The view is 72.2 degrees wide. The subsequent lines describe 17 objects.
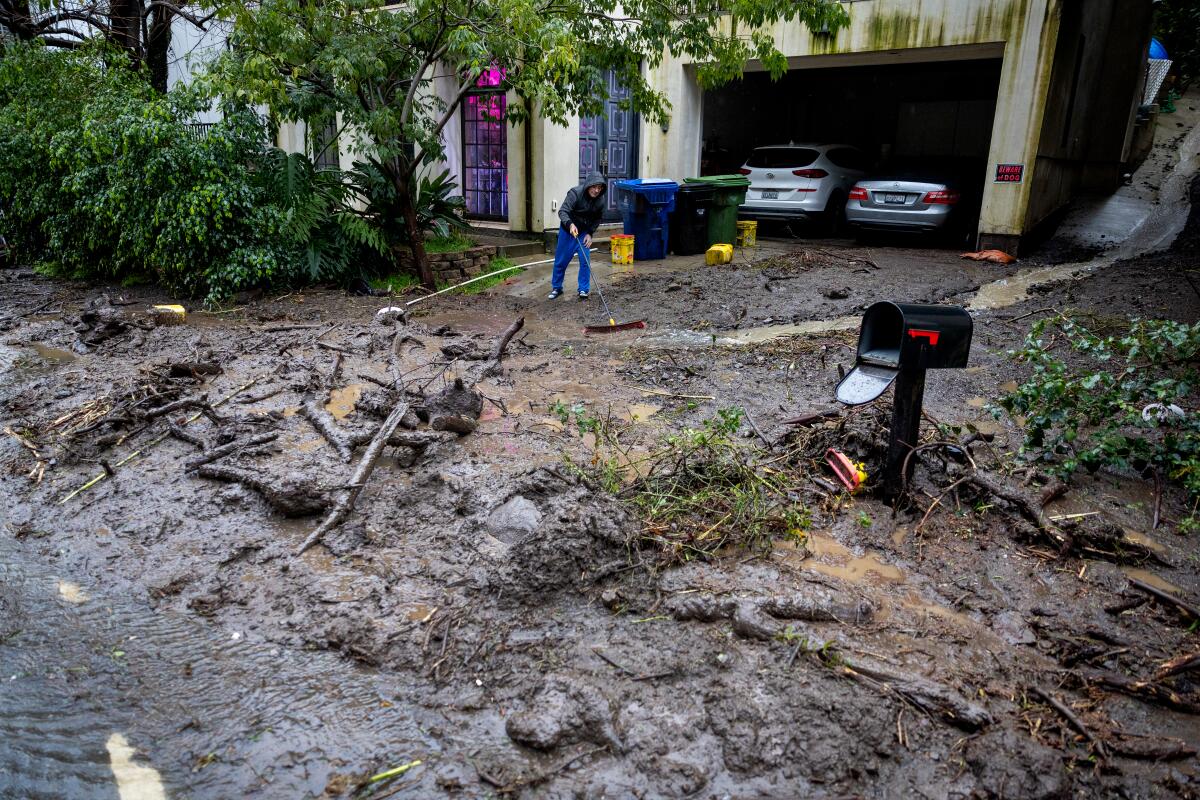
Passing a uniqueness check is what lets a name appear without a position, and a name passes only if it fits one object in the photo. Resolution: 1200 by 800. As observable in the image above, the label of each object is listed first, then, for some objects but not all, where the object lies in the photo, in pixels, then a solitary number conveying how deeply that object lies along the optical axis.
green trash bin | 13.41
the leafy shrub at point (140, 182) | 10.00
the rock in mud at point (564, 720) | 2.91
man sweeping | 10.52
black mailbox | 4.00
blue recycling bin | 12.94
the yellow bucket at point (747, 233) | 14.27
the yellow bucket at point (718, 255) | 12.59
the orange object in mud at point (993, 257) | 12.41
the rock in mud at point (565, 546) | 3.81
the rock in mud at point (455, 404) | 5.75
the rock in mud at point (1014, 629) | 3.46
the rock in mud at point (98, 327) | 8.39
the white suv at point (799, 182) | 14.99
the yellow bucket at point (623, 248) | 12.69
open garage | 18.73
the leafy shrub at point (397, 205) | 11.73
